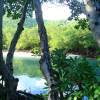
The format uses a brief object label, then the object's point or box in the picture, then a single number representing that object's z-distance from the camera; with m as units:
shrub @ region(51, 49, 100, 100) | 1.83
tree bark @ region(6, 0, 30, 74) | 4.06
